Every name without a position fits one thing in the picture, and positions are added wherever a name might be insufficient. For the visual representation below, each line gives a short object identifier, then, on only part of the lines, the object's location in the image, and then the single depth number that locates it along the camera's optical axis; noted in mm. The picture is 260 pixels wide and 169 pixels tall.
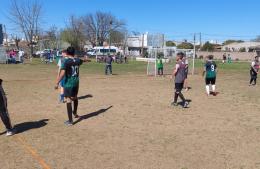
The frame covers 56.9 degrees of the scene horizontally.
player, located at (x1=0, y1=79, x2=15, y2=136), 4805
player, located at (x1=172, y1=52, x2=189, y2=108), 7129
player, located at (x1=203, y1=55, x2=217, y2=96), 9064
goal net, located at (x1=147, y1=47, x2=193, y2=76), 16858
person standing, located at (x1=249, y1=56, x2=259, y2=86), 11902
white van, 42299
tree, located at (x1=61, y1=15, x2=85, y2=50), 55654
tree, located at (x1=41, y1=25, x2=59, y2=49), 53911
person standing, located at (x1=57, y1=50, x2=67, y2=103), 7618
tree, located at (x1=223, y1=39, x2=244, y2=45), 90671
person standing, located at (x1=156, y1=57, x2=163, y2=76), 16419
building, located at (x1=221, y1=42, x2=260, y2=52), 67746
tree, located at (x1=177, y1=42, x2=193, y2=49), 55692
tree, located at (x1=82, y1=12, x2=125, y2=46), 55878
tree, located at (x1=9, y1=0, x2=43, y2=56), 37829
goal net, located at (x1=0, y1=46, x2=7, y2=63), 25983
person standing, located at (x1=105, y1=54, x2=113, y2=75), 16680
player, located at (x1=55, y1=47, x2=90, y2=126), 5418
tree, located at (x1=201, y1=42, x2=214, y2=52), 62397
